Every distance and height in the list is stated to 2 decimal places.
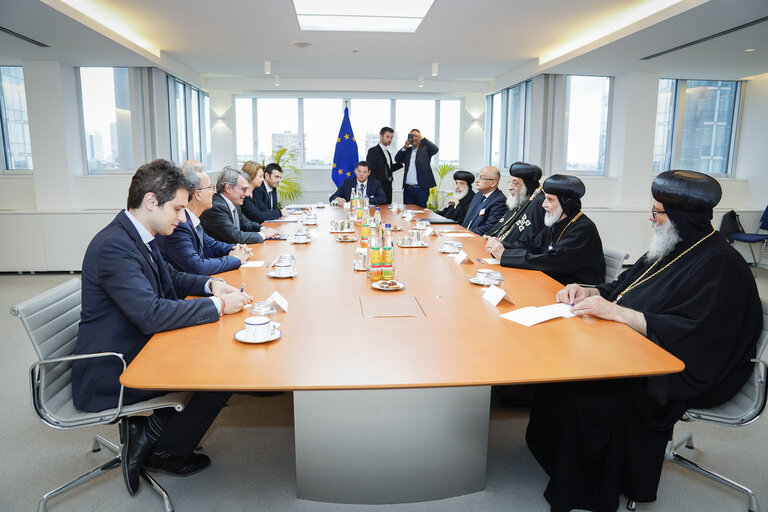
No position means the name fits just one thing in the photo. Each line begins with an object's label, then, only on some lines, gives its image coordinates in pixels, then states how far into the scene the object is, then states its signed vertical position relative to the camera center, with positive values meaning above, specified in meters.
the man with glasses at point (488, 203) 4.85 -0.39
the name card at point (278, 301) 2.09 -0.57
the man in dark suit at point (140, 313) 1.90 -0.58
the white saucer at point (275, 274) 2.70 -0.60
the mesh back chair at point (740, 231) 6.50 -0.88
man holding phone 7.73 -0.08
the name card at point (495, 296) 2.24 -0.59
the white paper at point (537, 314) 2.02 -0.61
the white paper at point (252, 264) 3.03 -0.61
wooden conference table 1.52 -0.62
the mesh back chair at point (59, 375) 1.84 -0.80
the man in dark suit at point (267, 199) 5.38 -0.44
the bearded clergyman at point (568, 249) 3.06 -0.51
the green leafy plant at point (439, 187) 9.92 -0.51
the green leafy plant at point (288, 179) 10.14 -0.37
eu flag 9.52 +0.15
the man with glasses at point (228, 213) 3.94 -0.40
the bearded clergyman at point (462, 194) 6.17 -0.39
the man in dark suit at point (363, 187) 7.05 -0.37
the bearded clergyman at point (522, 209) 3.92 -0.37
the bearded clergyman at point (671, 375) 1.90 -0.75
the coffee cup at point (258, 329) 1.76 -0.57
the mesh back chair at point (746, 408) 1.94 -0.94
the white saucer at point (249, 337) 1.75 -0.60
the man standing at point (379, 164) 7.65 -0.04
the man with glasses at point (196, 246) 2.81 -0.48
